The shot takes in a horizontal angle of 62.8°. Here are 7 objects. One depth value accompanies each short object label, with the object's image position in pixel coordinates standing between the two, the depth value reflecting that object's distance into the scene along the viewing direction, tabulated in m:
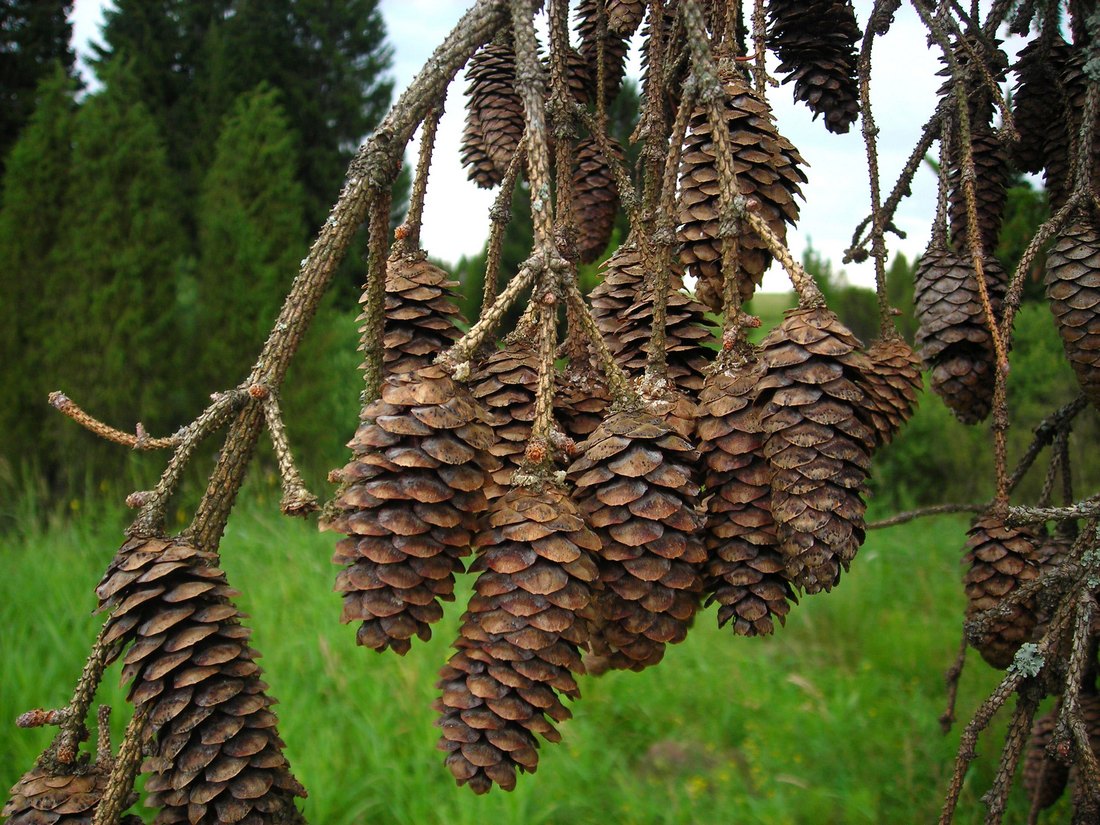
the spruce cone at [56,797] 0.72
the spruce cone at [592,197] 1.09
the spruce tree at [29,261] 5.55
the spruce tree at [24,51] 7.29
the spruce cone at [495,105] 1.04
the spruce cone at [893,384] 0.95
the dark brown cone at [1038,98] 1.15
